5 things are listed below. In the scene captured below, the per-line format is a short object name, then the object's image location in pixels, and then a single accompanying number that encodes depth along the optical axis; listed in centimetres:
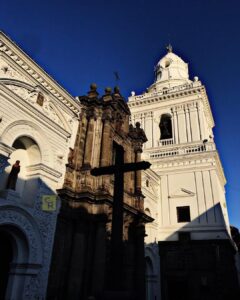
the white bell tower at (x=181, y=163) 2058
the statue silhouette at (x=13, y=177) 1023
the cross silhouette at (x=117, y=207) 566
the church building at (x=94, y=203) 995
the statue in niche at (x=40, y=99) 1179
